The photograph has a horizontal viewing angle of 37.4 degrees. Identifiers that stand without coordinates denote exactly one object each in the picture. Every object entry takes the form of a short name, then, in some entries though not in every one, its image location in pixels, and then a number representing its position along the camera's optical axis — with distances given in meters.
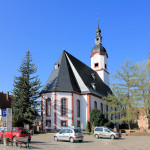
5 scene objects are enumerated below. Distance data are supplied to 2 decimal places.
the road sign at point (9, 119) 16.34
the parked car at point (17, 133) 18.41
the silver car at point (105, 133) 24.73
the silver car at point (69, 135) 20.05
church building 36.62
